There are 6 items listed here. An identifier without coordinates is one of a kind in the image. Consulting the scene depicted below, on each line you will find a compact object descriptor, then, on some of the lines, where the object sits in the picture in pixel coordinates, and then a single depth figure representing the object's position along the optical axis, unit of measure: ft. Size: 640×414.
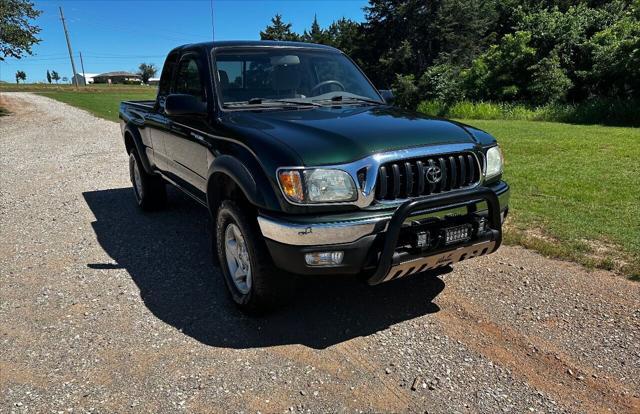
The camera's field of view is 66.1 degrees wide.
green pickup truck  9.25
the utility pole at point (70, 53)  186.29
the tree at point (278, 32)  183.11
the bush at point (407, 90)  104.65
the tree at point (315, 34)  191.72
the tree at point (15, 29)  67.46
